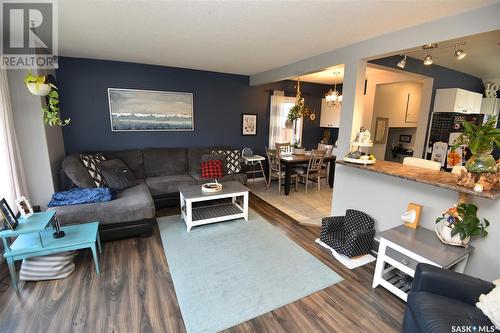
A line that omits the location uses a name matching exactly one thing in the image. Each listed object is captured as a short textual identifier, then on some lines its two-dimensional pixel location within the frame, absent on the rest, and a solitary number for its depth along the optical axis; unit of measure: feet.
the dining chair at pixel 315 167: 15.16
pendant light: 14.71
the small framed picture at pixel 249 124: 17.30
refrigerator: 13.53
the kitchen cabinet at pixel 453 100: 12.80
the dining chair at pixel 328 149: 16.93
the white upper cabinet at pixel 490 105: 16.26
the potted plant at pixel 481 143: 5.50
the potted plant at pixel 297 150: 16.93
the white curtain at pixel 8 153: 7.80
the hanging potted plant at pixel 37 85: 7.75
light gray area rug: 6.04
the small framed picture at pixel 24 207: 7.20
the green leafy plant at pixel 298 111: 16.79
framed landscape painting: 13.41
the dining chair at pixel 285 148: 17.38
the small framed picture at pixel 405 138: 17.95
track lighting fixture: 7.79
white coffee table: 10.28
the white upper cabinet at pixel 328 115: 18.90
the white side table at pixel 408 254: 5.82
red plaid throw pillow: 13.66
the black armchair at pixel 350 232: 8.20
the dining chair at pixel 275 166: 15.61
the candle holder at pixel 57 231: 7.31
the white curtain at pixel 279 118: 18.17
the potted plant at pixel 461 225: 5.73
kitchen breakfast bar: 5.87
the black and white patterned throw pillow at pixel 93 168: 10.61
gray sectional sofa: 8.84
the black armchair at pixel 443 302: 4.15
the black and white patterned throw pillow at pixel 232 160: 14.97
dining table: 14.86
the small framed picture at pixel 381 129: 16.38
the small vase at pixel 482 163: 5.53
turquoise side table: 6.51
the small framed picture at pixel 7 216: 6.41
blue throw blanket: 8.82
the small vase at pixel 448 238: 6.01
